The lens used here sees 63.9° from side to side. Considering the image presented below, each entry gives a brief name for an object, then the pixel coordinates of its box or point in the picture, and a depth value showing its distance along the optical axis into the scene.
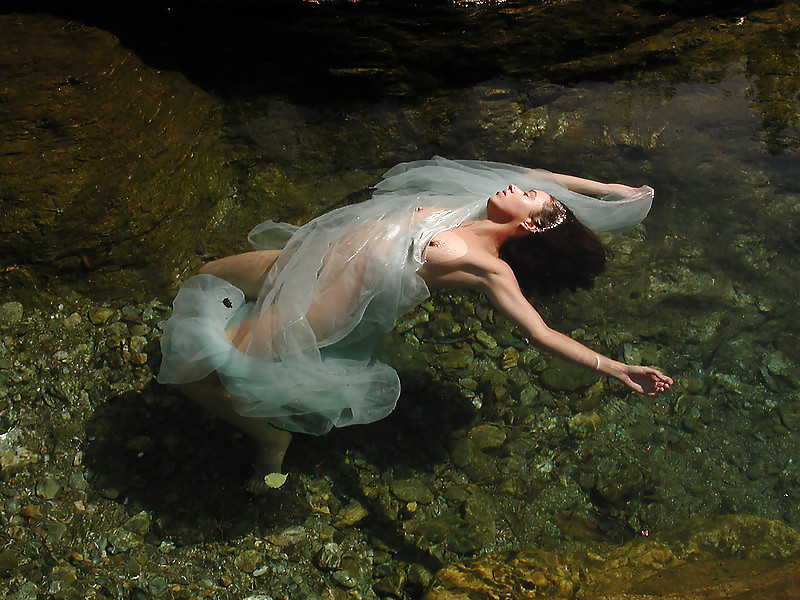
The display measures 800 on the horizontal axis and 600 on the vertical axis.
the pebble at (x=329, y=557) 3.57
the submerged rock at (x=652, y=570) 3.21
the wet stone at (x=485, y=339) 4.63
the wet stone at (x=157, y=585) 3.23
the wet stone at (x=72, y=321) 3.98
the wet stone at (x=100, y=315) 4.04
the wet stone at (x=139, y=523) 3.45
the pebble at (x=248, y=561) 3.45
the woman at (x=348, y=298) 3.27
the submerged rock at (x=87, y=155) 3.75
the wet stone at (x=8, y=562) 3.08
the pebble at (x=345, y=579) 3.51
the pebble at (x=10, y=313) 3.83
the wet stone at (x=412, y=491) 3.92
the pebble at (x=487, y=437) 4.23
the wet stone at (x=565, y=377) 4.50
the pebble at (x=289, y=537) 3.60
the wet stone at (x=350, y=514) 3.77
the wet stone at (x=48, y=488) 3.40
